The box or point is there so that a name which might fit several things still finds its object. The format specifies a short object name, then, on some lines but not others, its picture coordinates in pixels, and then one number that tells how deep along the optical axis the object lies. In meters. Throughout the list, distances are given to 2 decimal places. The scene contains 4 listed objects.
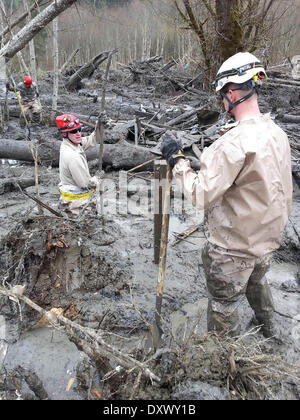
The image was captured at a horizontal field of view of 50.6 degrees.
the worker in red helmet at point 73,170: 4.16
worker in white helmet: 2.22
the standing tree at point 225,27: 8.32
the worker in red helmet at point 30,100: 10.45
